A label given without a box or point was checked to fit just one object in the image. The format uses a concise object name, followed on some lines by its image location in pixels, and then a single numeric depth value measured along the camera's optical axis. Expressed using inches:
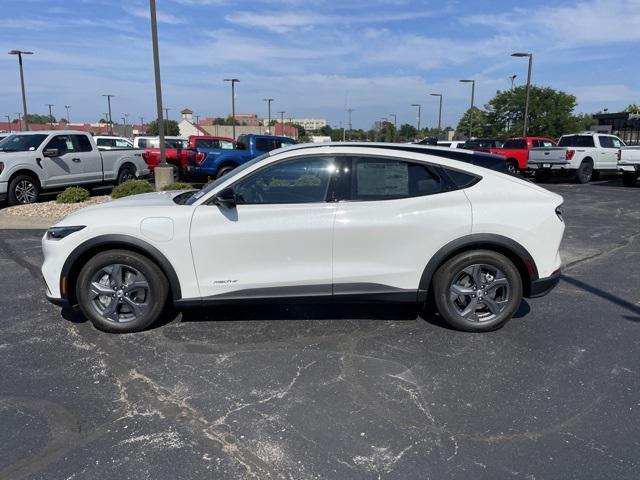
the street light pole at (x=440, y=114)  1793.8
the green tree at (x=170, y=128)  3599.9
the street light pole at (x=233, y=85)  1727.4
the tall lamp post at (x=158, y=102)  518.0
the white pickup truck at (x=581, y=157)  735.7
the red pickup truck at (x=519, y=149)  796.6
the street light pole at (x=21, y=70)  1174.3
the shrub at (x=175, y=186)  468.0
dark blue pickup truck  653.3
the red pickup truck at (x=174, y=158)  754.1
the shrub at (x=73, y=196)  438.3
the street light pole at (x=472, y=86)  1379.1
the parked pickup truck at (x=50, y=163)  445.4
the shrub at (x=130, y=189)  435.2
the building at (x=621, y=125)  1393.8
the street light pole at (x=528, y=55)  991.0
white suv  160.7
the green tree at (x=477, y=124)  2531.5
